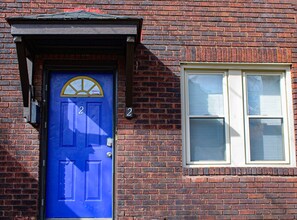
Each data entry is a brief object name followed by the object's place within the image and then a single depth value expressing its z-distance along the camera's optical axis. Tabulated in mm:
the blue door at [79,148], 5699
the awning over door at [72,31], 5113
